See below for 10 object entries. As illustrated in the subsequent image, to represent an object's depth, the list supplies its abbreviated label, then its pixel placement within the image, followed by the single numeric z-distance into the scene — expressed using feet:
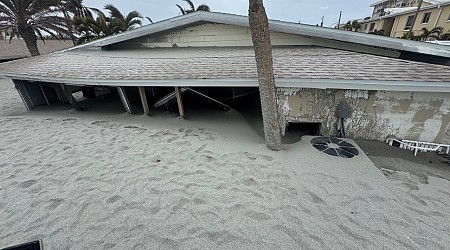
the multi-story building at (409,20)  78.14
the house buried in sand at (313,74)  13.74
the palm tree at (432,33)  73.26
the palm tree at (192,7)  72.69
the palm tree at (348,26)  125.31
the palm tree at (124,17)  54.36
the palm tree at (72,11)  41.78
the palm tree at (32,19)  37.63
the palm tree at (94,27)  44.24
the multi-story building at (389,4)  144.36
